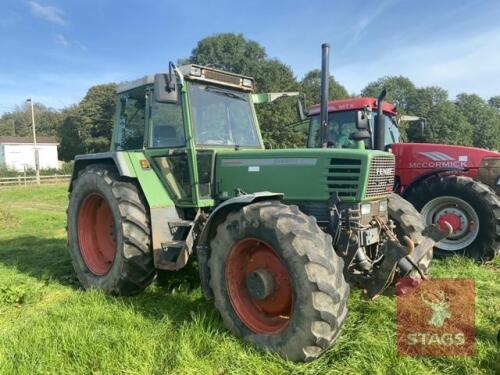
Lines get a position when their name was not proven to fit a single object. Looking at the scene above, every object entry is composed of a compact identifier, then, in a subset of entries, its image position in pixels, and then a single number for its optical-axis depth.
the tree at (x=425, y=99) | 53.28
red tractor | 6.26
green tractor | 3.22
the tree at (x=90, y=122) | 44.52
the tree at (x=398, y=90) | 56.91
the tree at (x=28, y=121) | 65.44
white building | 48.50
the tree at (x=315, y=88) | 37.94
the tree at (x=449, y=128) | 44.72
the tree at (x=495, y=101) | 83.12
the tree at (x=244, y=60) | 38.59
